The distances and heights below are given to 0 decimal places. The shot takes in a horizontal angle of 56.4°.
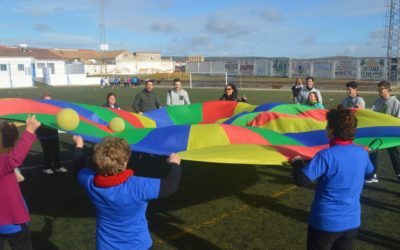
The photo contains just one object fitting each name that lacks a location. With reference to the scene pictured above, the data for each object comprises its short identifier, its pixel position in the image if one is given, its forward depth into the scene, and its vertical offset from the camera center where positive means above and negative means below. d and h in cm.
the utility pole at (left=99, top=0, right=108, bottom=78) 5831 +470
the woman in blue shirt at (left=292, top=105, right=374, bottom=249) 243 -69
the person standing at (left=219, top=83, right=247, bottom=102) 728 -30
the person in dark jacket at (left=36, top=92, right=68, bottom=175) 623 -119
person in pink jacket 258 -84
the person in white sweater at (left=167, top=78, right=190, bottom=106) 780 -37
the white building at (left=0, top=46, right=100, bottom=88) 4075 +119
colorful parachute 337 -64
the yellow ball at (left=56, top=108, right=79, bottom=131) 352 -38
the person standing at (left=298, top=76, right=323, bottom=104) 718 -26
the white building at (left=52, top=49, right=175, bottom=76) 6894 +326
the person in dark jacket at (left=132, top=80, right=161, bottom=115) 761 -44
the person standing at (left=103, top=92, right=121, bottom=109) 686 -40
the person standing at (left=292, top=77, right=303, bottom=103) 1055 -24
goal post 3775 -31
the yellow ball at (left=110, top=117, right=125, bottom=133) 445 -56
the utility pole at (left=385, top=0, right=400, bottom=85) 3216 +157
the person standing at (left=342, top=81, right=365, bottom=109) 586 -34
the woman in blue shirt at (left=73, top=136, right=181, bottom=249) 210 -66
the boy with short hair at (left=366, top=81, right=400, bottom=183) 554 -47
